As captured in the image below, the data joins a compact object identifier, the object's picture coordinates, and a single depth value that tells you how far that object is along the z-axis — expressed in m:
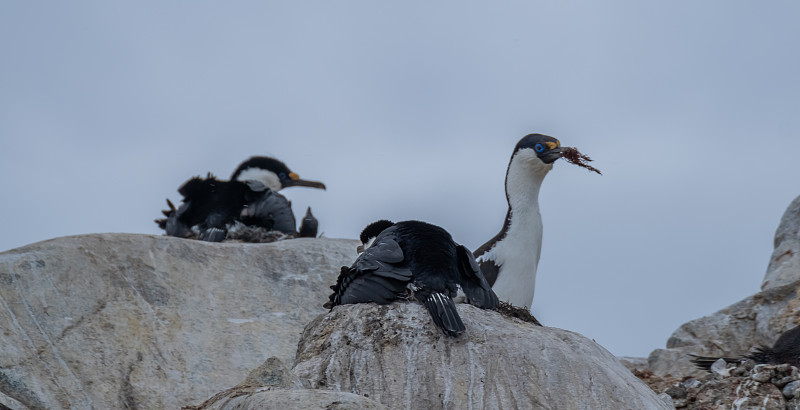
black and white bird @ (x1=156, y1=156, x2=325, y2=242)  28.03
